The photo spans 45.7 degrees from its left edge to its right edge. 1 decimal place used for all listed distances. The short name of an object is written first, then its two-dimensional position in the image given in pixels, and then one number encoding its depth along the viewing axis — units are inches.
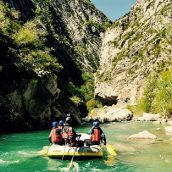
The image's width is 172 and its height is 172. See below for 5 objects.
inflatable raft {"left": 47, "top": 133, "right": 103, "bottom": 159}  589.7
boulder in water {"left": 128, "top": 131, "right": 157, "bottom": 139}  864.7
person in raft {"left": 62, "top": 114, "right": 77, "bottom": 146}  596.1
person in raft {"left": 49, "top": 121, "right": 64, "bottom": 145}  619.4
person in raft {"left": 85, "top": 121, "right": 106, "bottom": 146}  614.3
